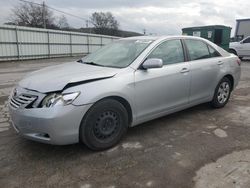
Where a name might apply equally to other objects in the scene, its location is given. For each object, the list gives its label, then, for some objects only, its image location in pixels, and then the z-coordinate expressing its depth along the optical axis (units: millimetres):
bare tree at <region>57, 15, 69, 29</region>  38726
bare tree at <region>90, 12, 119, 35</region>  42882
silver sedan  2241
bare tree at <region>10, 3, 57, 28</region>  35258
